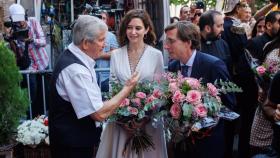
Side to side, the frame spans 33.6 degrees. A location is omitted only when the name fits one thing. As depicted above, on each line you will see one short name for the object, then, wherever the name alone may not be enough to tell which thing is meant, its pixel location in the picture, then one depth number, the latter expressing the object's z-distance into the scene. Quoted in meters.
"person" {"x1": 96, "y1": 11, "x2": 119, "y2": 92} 5.53
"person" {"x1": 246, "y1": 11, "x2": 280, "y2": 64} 5.39
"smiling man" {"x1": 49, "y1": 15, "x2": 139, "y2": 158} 3.11
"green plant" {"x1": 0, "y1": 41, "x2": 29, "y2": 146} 4.13
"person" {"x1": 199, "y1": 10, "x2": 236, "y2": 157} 4.99
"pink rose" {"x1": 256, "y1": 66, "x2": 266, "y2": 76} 4.21
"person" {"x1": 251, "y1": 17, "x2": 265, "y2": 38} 6.05
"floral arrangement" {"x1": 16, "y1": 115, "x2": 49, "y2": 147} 4.89
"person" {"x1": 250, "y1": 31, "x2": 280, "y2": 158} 4.54
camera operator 6.43
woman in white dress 4.06
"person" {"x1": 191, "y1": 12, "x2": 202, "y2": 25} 7.29
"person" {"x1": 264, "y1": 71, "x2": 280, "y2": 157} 3.17
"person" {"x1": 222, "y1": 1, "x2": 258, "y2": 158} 5.61
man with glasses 3.58
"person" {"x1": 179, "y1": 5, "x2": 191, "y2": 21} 7.94
